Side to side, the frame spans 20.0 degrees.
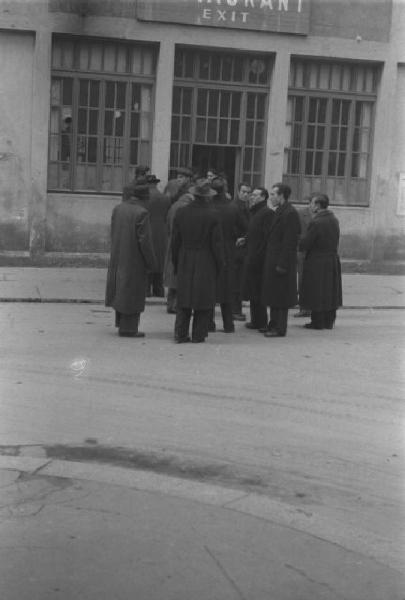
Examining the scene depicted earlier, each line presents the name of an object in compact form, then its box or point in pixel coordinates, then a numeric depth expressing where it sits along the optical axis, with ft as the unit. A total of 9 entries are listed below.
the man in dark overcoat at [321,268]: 46.14
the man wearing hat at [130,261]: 41.04
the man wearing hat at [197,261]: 40.40
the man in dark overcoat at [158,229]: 53.52
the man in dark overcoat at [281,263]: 43.01
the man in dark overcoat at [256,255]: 44.04
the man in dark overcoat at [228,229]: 43.80
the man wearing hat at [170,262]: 46.37
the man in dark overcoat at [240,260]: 46.93
